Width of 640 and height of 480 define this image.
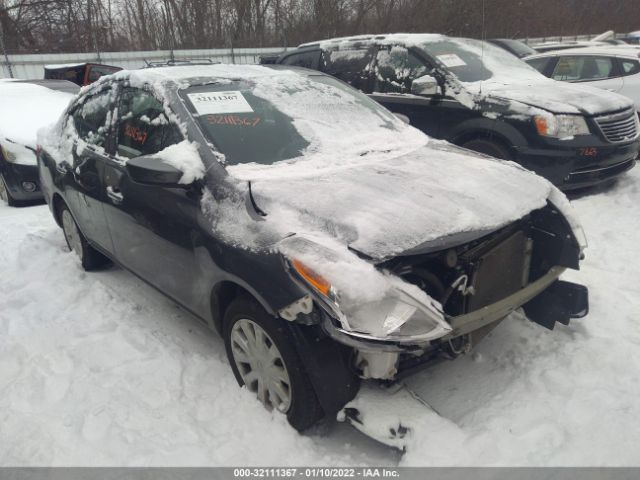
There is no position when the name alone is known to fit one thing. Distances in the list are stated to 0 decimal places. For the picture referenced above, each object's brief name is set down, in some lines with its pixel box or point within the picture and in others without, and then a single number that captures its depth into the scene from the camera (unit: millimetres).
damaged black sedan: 2008
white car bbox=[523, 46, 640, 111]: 7516
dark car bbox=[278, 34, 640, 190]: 4852
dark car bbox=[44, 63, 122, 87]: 10914
